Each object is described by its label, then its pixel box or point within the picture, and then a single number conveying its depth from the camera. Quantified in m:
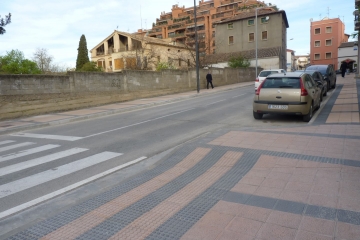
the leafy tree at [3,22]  12.34
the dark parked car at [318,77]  14.82
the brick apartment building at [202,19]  81.19
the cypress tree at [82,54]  48.72
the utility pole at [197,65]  24.88
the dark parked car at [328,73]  18.54
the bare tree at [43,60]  33.83
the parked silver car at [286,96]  9.43
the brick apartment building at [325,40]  69.69
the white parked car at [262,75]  20.63
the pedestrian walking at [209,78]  28.83
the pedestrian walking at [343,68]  33.39
